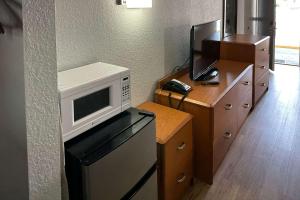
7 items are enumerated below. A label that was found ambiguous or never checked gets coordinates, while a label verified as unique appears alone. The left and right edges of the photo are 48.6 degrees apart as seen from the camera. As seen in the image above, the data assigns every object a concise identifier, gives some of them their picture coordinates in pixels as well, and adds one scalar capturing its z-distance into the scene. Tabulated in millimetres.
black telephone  2625
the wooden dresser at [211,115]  2455
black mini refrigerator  1376
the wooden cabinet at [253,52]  3879
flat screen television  2750
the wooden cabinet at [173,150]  2086
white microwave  1440
